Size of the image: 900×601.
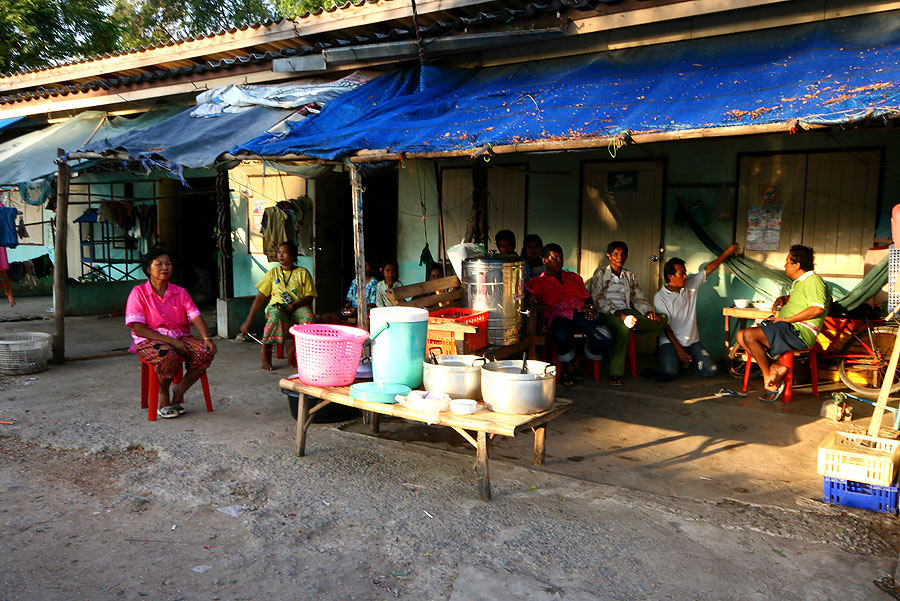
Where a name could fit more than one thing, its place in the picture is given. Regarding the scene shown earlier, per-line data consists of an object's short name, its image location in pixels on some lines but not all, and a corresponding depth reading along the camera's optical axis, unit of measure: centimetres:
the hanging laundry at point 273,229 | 959
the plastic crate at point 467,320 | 525
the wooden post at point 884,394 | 401
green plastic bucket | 440
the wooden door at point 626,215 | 780
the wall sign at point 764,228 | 712
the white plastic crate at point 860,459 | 379
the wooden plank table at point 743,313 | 659
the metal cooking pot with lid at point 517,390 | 396
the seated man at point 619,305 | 697
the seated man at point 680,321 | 709
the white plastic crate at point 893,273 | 580
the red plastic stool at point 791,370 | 620
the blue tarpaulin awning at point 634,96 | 450
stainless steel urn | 566
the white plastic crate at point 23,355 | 705
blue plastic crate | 388
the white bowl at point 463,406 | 403
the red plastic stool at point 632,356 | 723
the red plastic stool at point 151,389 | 565
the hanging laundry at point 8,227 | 986
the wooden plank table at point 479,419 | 387
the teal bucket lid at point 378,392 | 429
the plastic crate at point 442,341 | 523
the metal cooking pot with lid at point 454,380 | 426
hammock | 617
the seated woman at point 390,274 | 845
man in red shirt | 684
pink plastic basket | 446
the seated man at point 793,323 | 599
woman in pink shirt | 558
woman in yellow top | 769
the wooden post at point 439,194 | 727
